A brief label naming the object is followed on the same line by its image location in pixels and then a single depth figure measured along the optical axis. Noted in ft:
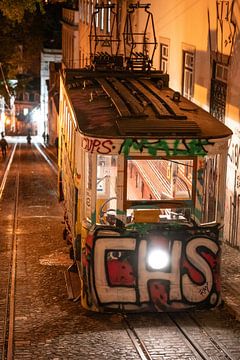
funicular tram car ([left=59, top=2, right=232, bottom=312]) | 32.94
